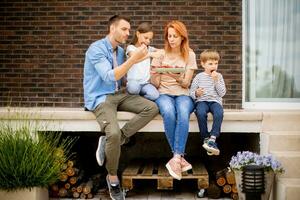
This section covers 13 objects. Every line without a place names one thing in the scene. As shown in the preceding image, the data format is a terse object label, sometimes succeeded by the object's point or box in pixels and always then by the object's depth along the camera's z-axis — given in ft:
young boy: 14.92
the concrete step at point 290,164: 14.47
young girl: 15.25
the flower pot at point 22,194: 14.33
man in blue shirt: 14.35
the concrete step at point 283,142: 15.38
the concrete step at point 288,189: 13.50
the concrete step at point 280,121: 16.31
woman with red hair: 14.51
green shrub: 14.05
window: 20.48
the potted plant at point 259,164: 13.97
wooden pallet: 15.87
